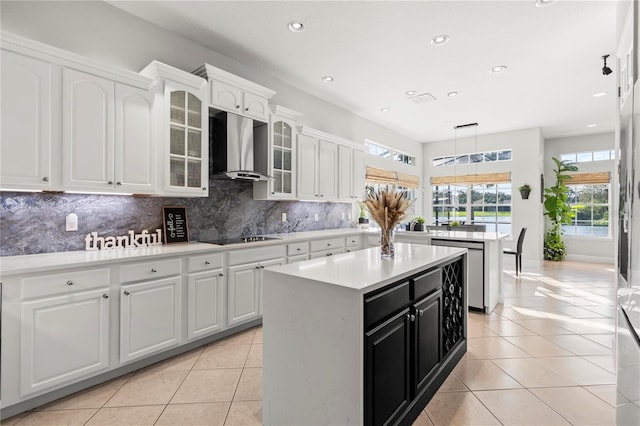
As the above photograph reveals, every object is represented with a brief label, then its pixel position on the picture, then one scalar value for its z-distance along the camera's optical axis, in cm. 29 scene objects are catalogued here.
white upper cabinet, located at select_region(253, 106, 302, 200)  393
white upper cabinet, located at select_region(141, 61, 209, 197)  286
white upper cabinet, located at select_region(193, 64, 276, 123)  325
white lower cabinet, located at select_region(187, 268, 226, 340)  280
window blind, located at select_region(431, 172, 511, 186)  754
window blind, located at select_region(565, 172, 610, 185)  739
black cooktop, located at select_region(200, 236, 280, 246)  330
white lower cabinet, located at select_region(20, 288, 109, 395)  196
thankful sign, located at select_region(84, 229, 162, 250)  269
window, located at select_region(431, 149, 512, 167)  759
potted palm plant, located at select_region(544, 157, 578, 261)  732
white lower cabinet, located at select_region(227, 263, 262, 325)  313
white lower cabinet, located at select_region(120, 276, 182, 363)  239
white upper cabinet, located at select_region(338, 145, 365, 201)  516
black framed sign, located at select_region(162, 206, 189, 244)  315
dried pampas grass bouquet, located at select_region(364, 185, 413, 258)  223
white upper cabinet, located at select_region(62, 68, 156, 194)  233
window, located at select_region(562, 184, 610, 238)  752
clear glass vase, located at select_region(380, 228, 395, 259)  229
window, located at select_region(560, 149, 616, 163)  744
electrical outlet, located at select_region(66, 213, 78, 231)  257
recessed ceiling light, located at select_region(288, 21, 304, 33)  311
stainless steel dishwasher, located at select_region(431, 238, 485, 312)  387
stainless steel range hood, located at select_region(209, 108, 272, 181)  341
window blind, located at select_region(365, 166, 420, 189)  645
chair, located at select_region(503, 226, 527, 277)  571
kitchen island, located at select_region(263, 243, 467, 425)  148
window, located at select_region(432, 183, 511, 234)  764
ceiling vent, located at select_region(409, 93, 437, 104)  501
